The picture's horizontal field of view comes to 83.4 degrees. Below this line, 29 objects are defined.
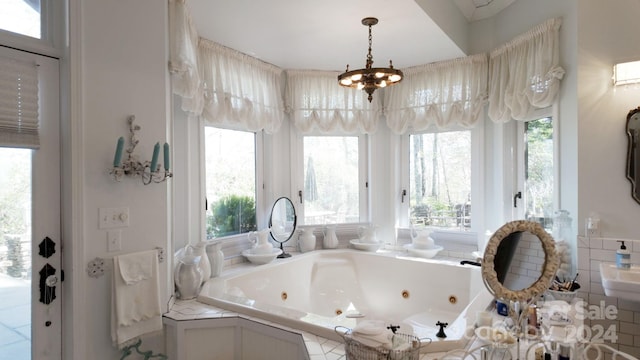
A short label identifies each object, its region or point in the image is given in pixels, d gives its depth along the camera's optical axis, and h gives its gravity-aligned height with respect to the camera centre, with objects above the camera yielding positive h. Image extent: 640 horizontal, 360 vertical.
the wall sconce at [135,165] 1.85 +0.10
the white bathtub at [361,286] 2.94 -0.92
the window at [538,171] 2.75 +0.07
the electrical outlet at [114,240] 1.87 -0.30
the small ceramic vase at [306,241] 3.55 -0.59
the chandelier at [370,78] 2.31 +0.68
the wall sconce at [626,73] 2.10 +0.62
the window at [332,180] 3.76 +0.02
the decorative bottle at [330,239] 3.67 -0.59
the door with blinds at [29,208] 1.61 -0.11
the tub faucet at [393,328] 1.64 -0.69
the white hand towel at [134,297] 1.84 -0.61
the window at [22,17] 1.60 +0.77
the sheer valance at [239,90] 2.79 +0.79
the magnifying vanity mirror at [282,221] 3.41 -0.38
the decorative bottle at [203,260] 2.54 -0.55
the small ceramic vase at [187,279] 2.34 -0.63
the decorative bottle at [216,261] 2.69 -0.59
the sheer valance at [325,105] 3.57 +0.77
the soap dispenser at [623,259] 2.04 -0.46
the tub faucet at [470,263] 3.01 -0.70
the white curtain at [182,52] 2.19 +0.82
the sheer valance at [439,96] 3.20 +0.81
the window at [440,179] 3.48 +0.01
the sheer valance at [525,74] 2.51 +0.81
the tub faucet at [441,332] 1.80 -0.77
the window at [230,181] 3.03 +0.01
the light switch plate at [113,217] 1.84 -0.18
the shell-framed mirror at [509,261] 1.55 -0.36
